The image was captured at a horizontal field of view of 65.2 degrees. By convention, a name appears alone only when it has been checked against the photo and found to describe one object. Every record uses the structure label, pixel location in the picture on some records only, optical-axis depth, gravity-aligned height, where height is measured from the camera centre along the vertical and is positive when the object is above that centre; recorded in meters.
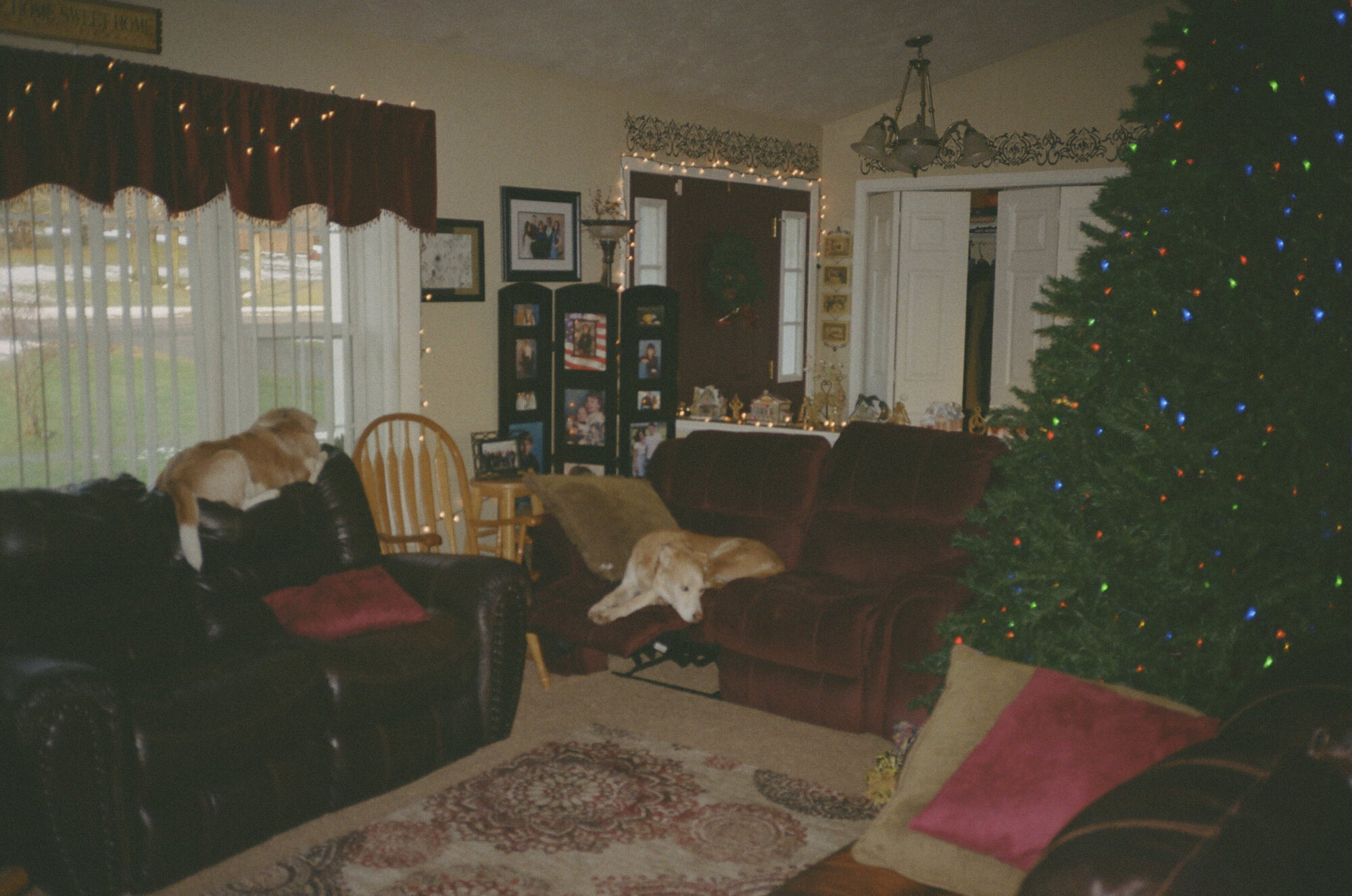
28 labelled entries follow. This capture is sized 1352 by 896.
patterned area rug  2.69 -1.39
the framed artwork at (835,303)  7.45 +0.23
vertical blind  3.71 -0.01
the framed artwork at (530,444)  5.22 -0.56
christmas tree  1.94 -0.04
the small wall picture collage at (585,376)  5.27 -0.22
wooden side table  4.62 -0.80
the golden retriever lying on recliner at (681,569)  3.87 -0.88
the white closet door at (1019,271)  6.78 +0.44
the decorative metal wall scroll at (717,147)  6.12 +1.18
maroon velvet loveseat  3.57 -0.86
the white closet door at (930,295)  7.04 +0.28
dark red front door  6.53 +0.41
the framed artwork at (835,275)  7.44 +0.42
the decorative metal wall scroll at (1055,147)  6.50 +1.21
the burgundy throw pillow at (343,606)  3.23 -0.86
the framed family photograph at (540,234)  5.29 +0.50
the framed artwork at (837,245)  7.42 +0.63
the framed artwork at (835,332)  7.47 +0.02
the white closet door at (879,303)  7.16 +0.23
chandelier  5.53 +1.02
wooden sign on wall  3.42 +1.01
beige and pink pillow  1.77 -0.76
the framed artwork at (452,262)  4.94 +0.32
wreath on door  6.71 +0.35
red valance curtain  3.40 +0.68
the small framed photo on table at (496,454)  5.01 -0.59
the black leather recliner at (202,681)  2.46 -0.95
